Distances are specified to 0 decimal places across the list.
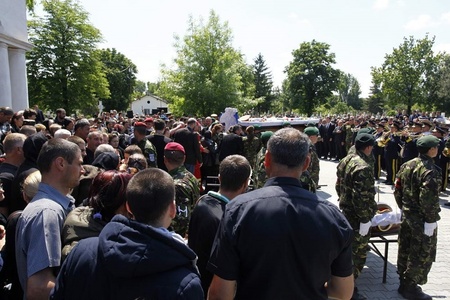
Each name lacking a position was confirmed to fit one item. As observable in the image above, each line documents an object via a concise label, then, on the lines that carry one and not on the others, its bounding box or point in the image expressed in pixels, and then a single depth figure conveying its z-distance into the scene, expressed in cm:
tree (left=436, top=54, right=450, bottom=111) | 4441
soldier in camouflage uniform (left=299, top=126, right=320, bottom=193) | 546
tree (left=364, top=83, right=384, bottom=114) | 8726
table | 539
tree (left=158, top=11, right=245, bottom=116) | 3359
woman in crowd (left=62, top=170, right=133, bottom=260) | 229
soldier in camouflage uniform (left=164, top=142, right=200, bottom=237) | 382
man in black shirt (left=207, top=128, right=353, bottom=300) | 211
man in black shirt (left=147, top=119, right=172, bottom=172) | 849
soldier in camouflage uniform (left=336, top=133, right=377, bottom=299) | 480
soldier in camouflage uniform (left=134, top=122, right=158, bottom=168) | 739
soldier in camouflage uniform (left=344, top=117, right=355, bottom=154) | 1716
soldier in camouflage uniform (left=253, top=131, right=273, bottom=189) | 680
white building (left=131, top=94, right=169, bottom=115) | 8700
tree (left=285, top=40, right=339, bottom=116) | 5756
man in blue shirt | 217
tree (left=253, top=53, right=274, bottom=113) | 7350
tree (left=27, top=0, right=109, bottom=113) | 3353
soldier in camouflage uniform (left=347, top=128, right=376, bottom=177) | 528
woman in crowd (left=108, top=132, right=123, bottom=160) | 756
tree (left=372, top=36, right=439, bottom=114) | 4034
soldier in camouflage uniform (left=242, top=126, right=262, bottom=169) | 1052
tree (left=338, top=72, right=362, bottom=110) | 11701
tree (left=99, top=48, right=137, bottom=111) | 7162
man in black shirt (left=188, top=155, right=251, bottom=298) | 303
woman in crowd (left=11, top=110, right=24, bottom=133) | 864
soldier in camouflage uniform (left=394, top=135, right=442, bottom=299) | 473
